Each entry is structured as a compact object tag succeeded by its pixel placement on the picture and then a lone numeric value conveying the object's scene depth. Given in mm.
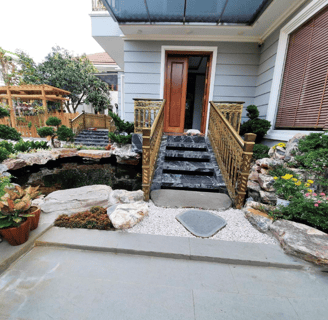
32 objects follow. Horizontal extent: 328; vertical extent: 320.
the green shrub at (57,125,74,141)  6589
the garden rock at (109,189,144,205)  2518
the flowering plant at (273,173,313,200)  2094
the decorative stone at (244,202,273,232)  1975
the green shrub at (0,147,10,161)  4427
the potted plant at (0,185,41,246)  1508
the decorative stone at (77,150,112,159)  6232
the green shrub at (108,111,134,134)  4766
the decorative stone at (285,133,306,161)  2728
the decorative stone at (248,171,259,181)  2891
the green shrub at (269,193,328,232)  1816
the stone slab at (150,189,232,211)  2498
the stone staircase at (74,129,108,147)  8305
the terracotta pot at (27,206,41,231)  1745
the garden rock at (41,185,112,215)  2254
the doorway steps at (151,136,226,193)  3004
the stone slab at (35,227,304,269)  1553
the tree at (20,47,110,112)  9531
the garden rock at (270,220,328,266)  1486
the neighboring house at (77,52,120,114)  12109
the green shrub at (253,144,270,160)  3516
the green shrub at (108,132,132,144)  5039
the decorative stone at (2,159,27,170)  4656
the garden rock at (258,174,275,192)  2512
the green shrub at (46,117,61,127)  6680
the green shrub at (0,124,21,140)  5605
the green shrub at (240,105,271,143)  3750
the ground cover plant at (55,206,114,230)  1943
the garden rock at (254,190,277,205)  2438
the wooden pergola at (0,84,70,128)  7785
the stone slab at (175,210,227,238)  1941
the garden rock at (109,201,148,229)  1940
